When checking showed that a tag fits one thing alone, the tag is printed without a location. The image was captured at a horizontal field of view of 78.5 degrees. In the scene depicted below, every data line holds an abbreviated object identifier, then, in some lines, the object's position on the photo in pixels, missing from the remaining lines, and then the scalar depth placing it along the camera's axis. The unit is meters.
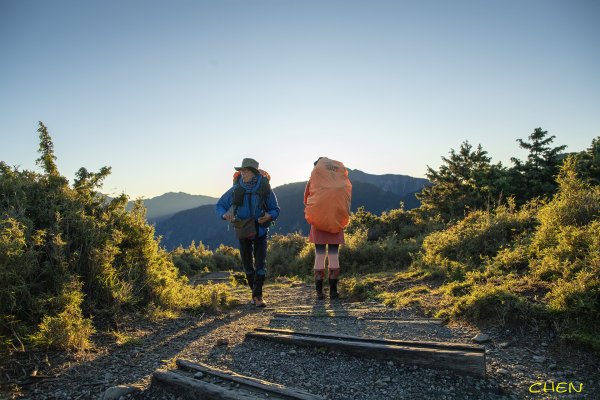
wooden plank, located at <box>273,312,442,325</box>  4.67
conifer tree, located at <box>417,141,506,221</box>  20.27
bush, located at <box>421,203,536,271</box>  6.95
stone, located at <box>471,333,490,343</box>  3.81
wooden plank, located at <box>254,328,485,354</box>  3.18
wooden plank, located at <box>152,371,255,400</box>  2.80
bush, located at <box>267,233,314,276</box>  13.08
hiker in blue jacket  6.68
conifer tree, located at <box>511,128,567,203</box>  20.53
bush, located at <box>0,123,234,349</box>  3.86
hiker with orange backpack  6.86
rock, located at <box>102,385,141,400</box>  3.05
